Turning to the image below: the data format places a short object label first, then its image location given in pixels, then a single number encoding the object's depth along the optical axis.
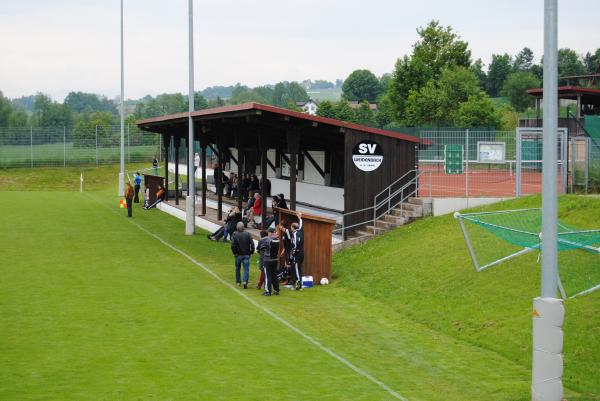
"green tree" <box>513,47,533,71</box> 164.75
